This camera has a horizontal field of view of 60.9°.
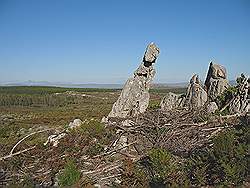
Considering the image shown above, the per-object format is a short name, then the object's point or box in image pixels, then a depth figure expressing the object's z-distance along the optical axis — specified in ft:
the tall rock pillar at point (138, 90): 41.79
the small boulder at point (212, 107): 36.90
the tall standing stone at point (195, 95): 41.29
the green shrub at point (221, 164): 18.67
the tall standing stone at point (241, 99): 36.03
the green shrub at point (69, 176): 18.47
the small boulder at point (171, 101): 44.06
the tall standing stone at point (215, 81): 43.53
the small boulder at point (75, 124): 34.76
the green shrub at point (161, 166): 19.17
